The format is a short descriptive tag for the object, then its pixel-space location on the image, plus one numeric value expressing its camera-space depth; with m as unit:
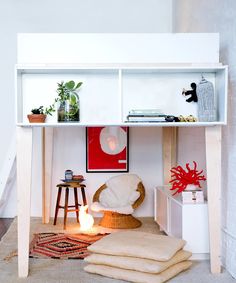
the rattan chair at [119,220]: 5.12
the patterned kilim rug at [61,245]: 3.88
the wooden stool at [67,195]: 5.16
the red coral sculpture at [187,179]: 3.93
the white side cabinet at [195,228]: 3.69
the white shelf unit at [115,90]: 3.46
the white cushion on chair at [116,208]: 5.02
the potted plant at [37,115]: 3.32
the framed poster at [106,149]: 5.88
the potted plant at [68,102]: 3.35
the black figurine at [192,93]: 3.46
